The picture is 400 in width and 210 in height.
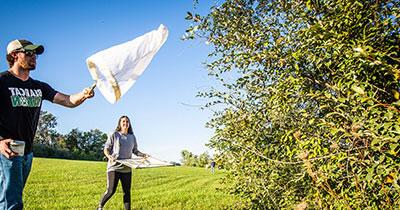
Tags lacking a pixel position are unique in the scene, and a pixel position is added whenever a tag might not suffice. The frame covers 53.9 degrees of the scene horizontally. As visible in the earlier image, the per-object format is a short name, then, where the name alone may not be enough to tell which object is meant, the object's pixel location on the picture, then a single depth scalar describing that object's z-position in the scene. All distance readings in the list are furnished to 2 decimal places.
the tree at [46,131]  97.00
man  3.91
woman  7.99
